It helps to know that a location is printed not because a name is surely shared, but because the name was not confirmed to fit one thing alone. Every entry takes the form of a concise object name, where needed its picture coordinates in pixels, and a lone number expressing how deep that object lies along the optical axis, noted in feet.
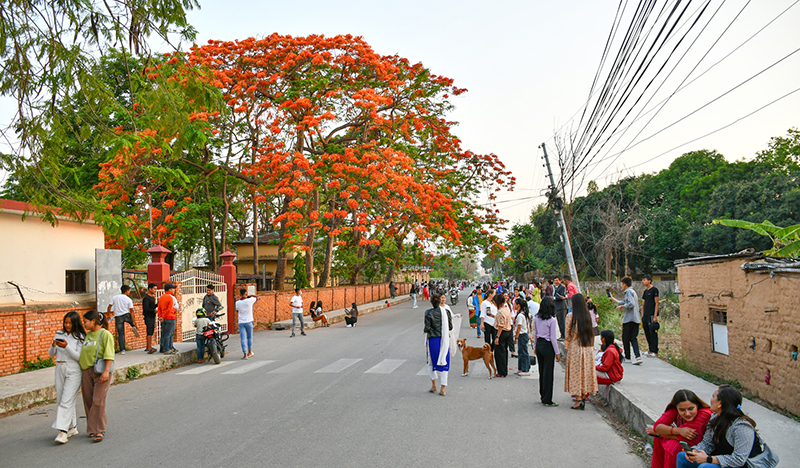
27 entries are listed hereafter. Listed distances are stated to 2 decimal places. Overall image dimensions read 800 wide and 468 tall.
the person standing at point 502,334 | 34.17
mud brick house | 21.93
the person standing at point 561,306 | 41.78
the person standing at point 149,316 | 42.52
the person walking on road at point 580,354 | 24.79
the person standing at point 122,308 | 41.16
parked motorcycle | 41.93
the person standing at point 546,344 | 26.04
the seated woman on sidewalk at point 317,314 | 75.31
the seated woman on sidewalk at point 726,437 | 13.21
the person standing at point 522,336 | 35.47
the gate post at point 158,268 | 50.14
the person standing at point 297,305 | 61.16
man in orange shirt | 41.78
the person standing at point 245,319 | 44.16
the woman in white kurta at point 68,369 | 20.76
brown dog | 34.07
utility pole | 66.22
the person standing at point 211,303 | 46.15
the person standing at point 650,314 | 34.65
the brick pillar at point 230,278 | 65.62
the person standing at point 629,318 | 34.22
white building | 39.45
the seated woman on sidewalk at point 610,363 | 26.55
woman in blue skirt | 28.76
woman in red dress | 14.65
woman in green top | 20.80
